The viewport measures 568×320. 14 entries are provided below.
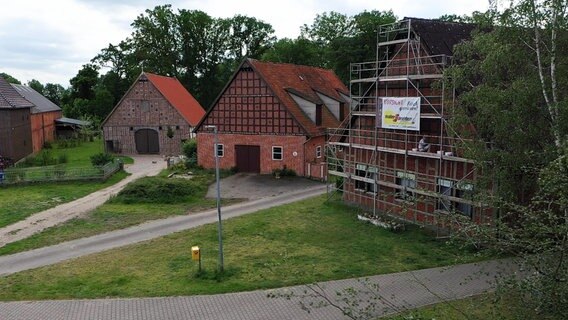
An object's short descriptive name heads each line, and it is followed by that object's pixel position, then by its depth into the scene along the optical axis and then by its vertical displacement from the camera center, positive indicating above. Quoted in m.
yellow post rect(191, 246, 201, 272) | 16.38 -4.08
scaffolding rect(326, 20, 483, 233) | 20.25 -1.13
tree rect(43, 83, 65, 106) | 97.43 +6.91
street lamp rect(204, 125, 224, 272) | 16.36 -4.16
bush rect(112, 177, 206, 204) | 27.95 -3.74
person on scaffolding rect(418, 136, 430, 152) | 21.47 -0.99
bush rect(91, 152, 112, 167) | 36.53 -2.55
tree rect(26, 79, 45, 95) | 111.00 +8.49
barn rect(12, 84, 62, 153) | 50.66 +0.71
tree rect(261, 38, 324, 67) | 63.00 +8.40
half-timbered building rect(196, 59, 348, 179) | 35.12 -0.16
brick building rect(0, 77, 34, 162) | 40.66 +0.01
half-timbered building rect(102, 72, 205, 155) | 45.78 +0.14
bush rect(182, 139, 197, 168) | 39.50 -2.08
